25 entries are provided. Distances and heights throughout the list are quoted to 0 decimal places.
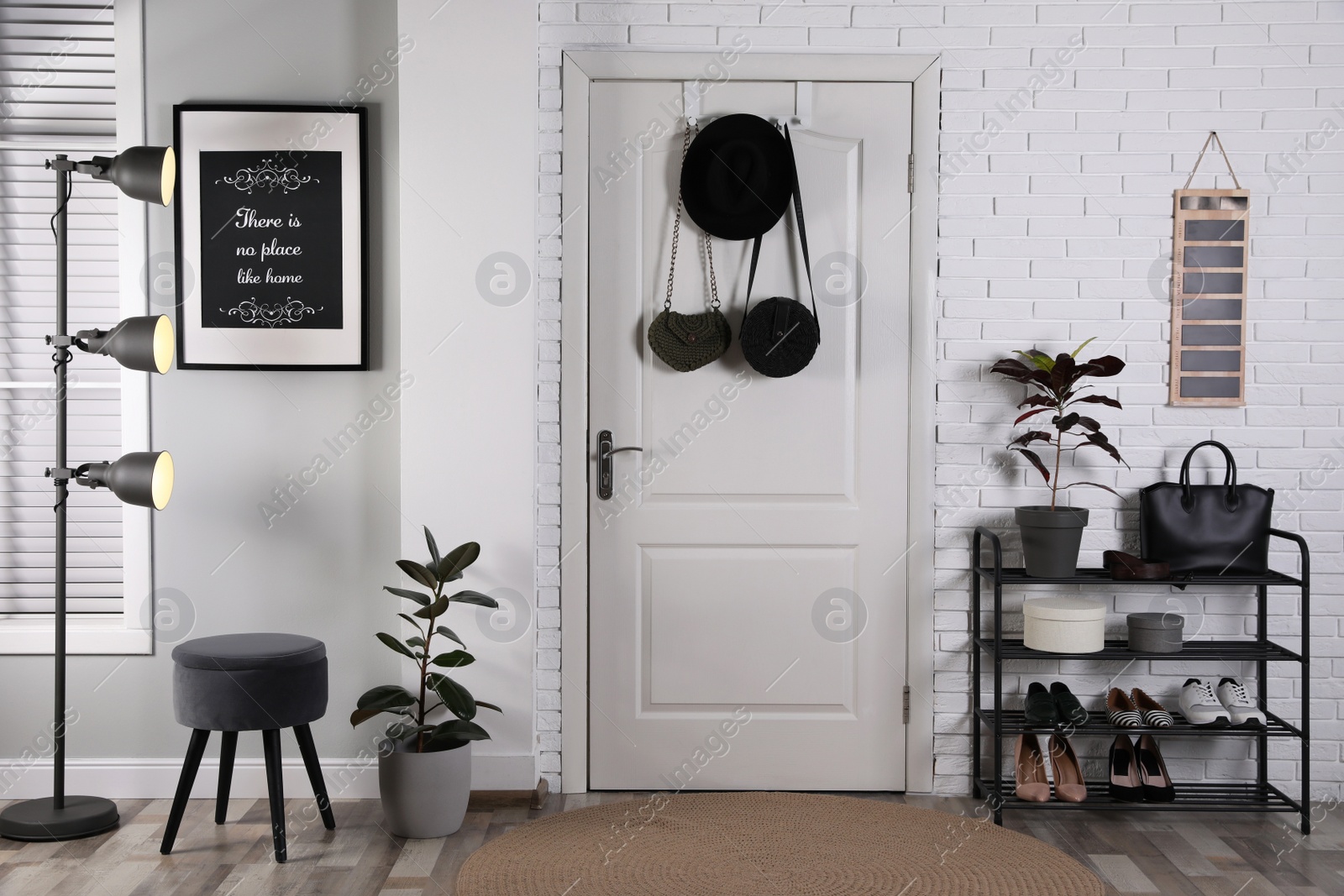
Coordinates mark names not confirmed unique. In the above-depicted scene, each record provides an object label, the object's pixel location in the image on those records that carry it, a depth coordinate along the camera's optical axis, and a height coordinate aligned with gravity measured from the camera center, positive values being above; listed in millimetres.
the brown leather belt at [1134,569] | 2635 -359
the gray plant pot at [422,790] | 2525 -942
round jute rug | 2275 -1057
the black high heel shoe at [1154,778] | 2709 -953
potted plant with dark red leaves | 2629 -8
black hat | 2777 +734
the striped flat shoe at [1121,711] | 2674 -773
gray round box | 2645 -532
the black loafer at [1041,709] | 2699 -766
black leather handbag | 2705 -245
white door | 2869 -246
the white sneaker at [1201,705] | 2693 -747
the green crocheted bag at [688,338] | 2797 +269
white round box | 2631 -517
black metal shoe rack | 2621 -757
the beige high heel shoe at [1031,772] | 2689 -950
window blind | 2871 +408
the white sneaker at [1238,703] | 2695 -739
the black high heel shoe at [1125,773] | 2711 -945
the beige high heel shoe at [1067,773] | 2691 -952
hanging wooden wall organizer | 2838 +412
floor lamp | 2457 -71
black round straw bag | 2766 +273
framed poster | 2838 +554
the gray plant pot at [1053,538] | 2645 -279
